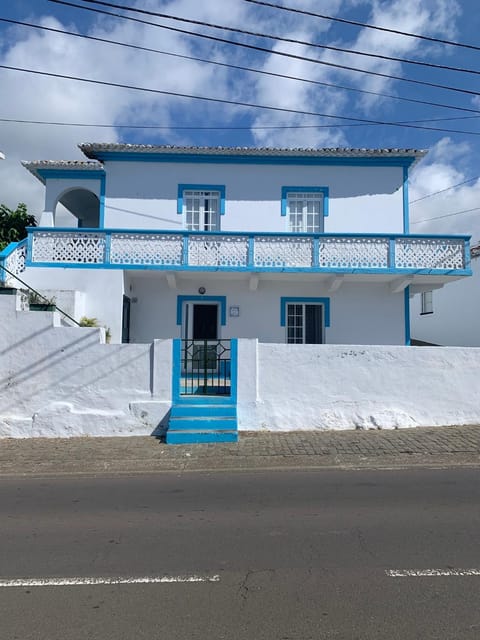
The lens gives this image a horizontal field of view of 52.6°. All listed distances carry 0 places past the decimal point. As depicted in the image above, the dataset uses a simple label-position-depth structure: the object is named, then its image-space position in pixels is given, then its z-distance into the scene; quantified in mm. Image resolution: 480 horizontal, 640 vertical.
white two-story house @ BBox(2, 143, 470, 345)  13188
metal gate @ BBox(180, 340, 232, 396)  10094
